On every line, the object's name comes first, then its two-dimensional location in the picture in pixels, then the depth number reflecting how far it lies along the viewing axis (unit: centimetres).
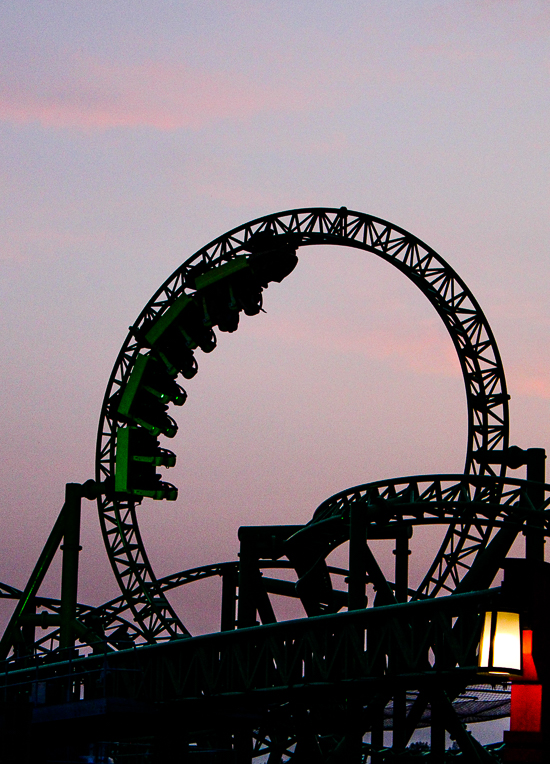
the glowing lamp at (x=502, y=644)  1889
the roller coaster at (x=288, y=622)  3787
